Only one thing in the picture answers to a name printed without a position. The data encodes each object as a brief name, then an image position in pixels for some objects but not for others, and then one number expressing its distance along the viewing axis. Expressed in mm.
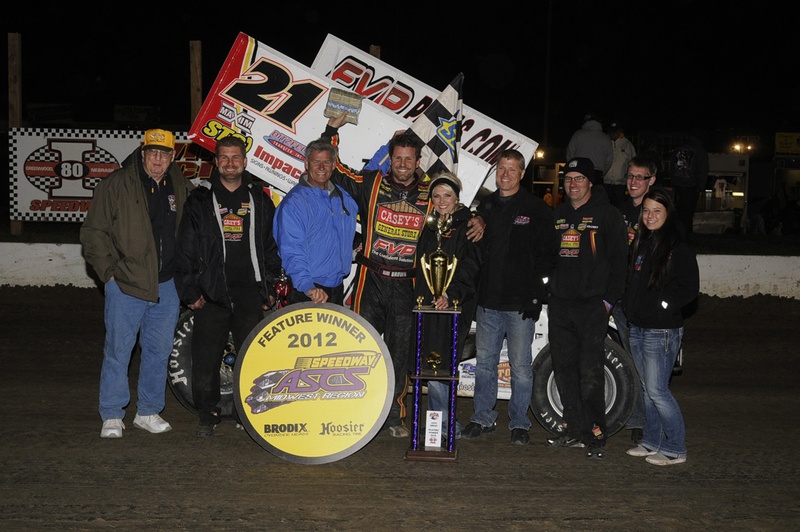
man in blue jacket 5996
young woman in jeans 5711
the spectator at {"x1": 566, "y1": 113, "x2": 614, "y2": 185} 10422
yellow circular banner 5746
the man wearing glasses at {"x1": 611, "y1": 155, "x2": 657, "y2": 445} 6379
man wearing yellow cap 6074
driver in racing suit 6129
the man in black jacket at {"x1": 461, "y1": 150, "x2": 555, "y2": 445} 6148
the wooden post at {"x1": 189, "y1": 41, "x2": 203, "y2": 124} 11844
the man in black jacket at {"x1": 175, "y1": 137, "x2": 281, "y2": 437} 6105
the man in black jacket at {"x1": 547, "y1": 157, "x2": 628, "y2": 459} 5953
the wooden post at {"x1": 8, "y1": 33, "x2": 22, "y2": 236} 13406
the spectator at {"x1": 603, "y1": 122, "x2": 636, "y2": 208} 11320
